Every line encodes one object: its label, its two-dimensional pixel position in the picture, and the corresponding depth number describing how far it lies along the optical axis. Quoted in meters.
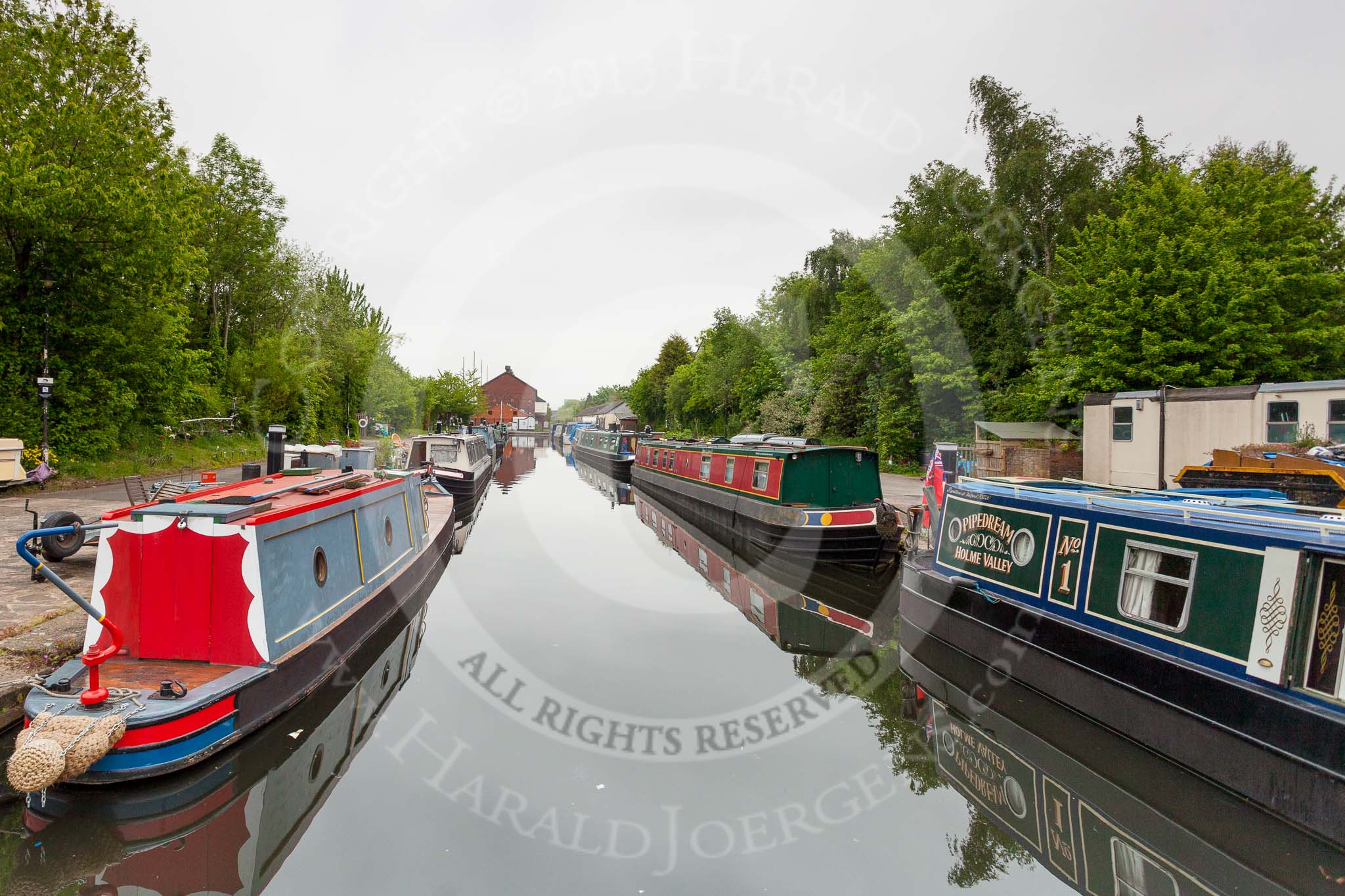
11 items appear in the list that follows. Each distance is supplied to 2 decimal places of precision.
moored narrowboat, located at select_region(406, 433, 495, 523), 19.69
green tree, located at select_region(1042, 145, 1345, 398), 18.14
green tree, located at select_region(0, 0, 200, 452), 15.05
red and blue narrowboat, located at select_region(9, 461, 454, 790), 4.38
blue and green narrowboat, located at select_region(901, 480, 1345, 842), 4.30
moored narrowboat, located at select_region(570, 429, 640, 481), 34.19
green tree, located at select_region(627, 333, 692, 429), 68.12
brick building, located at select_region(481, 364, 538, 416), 98.62
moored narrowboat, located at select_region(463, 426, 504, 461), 44.78
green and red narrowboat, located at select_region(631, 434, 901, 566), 12.41
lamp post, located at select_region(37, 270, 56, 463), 14.84
